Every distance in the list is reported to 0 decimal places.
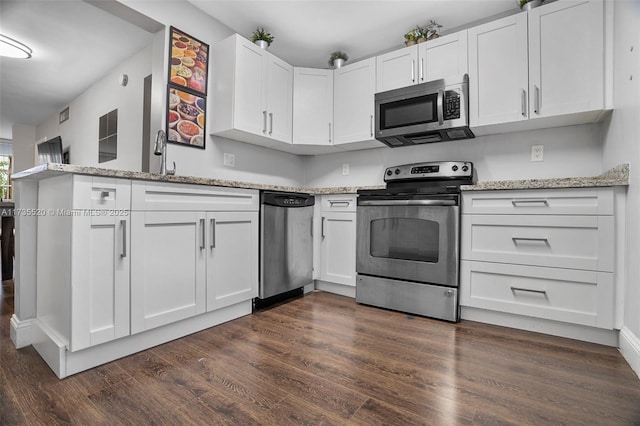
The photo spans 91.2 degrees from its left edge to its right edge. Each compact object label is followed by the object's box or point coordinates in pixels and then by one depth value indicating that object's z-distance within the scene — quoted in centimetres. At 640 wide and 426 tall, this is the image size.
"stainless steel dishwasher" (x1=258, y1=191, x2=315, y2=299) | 233
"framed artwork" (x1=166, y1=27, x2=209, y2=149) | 234
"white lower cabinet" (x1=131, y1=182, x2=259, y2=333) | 162
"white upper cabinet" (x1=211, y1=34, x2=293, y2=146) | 246
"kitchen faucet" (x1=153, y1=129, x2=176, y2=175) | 198
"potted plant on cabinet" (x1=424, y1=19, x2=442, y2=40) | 257
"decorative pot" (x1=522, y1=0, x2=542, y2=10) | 213
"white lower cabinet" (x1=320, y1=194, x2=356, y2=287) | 274
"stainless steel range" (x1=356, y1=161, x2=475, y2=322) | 215
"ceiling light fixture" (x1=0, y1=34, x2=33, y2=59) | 304
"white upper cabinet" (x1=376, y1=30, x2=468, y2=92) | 236
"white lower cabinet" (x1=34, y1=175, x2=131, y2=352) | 137
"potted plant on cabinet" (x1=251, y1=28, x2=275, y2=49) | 272
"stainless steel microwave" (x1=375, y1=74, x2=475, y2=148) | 232
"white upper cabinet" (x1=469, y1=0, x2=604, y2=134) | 190
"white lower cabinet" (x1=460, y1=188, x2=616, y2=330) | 172
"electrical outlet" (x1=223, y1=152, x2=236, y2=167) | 275
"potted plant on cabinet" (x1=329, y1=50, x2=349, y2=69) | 305
